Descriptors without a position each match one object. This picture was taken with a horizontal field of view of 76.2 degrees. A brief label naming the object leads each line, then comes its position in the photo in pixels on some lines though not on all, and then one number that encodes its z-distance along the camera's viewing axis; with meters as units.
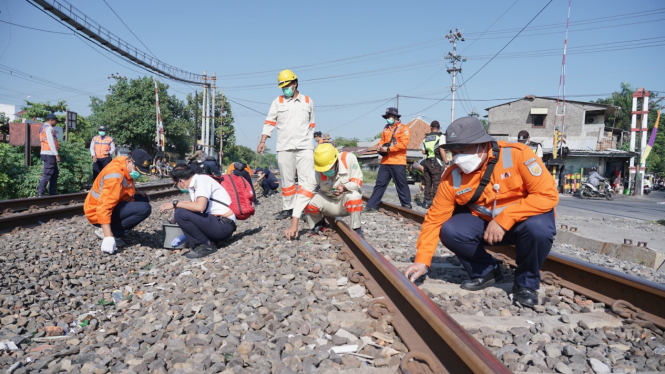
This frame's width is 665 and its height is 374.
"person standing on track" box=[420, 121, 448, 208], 9.06
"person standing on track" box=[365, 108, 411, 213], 7.81
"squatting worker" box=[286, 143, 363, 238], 4.62
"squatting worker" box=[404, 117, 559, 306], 2.72
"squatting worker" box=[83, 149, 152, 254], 4.50
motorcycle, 19.87
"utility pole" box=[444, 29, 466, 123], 38.75
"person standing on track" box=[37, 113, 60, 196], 8.94
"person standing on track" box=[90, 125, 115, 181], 10.38
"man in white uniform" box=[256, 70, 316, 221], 6.12
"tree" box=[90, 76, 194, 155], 44.94
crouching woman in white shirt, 4.43
